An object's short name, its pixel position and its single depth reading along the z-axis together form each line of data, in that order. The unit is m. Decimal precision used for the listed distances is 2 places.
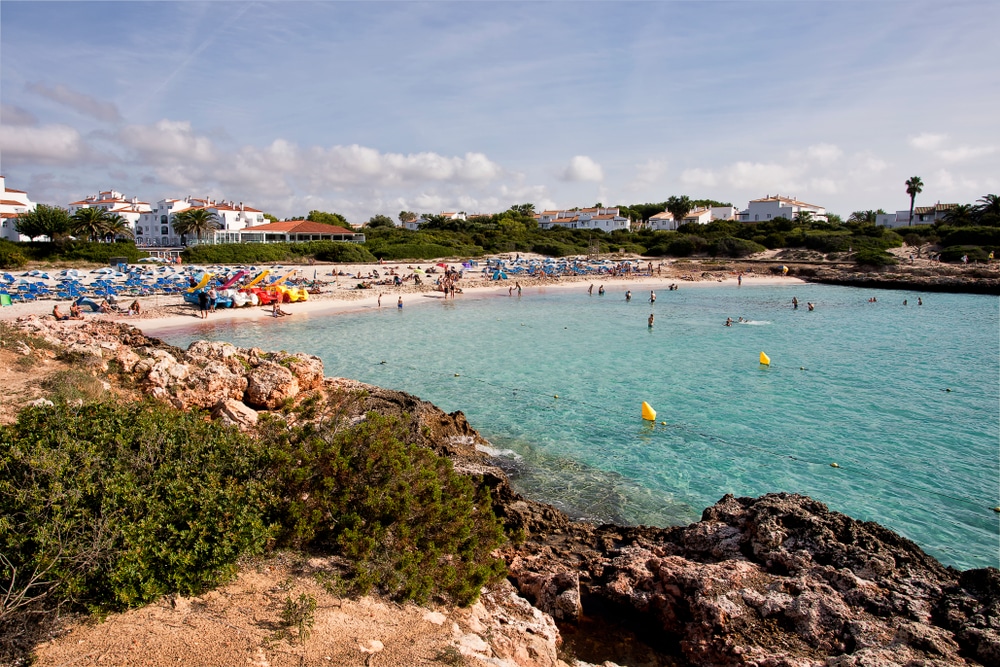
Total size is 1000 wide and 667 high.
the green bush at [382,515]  5.19
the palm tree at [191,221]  63.00
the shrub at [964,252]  57.72
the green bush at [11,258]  40.44
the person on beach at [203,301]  29.05
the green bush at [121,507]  3.94
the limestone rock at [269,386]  11.41
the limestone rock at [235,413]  9.97
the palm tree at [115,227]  52.70
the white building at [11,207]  65.81
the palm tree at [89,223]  50.66
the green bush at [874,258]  57.47
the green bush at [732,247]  68.12
